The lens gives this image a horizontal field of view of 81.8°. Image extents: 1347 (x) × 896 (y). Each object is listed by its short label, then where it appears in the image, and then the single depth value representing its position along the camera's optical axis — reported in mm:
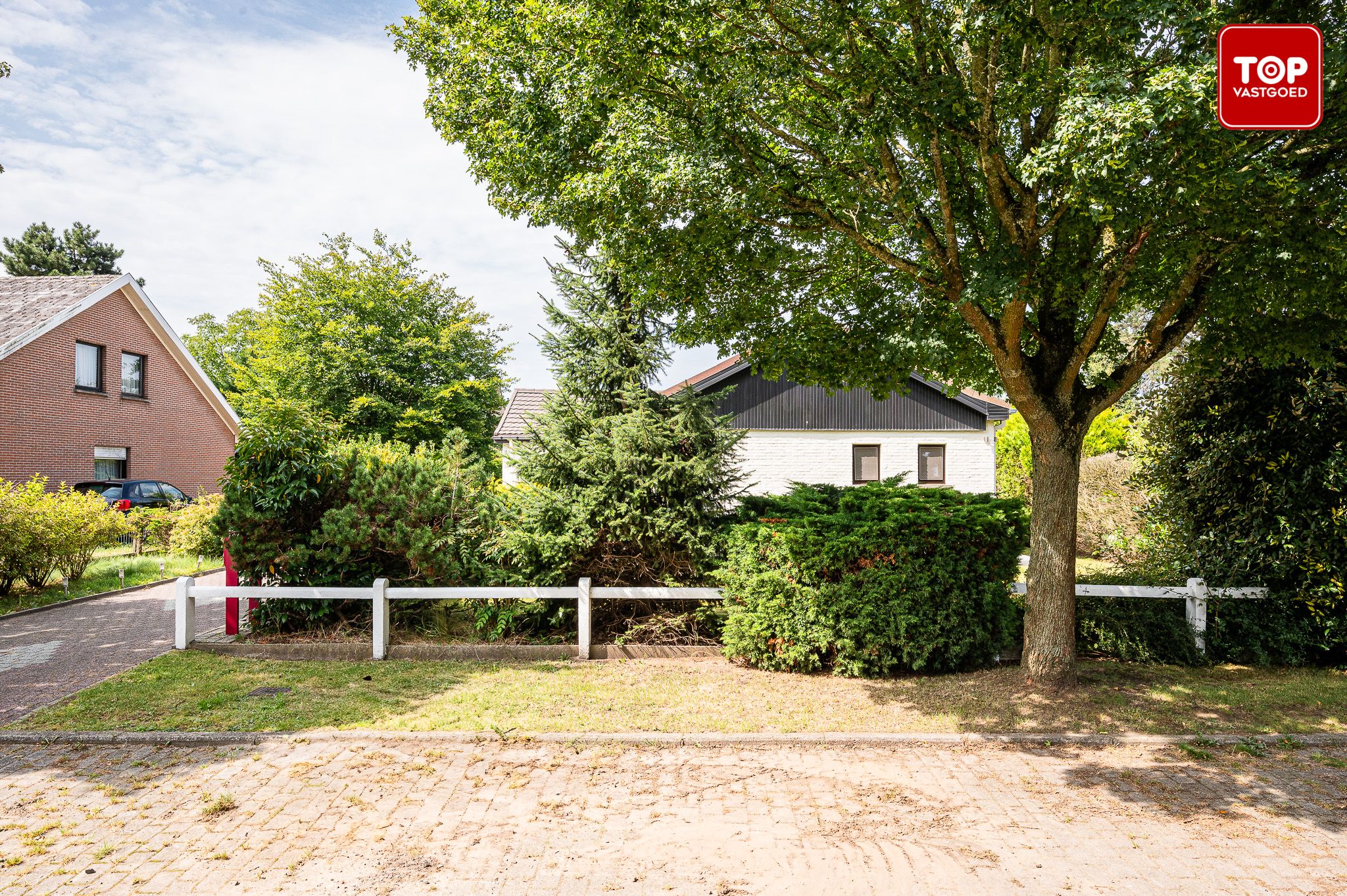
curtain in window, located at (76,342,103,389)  22641
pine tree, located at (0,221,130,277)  47406
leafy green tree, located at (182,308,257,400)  35500
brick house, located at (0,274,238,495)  20438
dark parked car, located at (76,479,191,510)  20953
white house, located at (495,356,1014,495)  23609
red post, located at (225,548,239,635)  9172
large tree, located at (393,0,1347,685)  5500
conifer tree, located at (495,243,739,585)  8719
